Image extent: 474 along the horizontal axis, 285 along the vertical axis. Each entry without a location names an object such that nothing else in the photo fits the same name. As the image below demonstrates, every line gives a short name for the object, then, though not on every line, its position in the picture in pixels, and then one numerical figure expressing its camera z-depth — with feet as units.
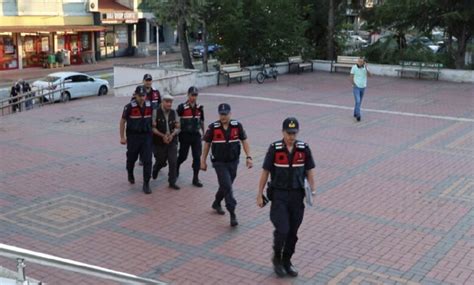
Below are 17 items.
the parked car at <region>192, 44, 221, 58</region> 149.38
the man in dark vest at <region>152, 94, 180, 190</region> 31.55
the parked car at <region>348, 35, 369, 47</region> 109.60
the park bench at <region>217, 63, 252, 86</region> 78.59
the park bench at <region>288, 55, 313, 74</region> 90.74
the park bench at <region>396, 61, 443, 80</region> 84.17
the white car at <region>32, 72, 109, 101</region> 79.87
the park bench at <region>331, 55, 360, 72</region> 92.07
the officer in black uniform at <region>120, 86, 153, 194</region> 31.17
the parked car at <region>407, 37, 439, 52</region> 97.71
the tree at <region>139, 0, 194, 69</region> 84.23
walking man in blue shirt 51.24
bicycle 80.12
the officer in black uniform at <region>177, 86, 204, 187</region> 31.63
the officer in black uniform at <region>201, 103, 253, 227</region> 26.30
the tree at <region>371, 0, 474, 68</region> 85.40
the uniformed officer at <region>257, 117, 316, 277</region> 20.83
